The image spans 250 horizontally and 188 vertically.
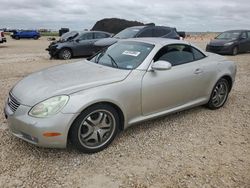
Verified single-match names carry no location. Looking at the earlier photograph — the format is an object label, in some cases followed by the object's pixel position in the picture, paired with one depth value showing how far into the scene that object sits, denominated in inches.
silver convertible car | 97.8
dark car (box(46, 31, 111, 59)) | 398.2
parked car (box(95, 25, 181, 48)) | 341.4
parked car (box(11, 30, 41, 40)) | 1067.2
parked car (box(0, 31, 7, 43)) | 578.3
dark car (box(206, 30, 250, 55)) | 440.0
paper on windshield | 129.0
